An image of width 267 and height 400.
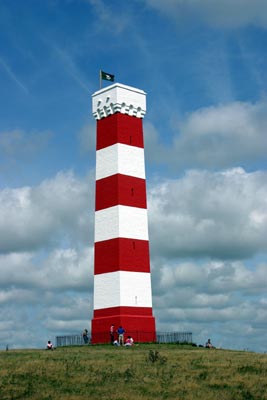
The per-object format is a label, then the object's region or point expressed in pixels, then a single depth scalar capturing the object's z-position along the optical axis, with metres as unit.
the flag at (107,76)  46.72
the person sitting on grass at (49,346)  38.88
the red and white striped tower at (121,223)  40.44
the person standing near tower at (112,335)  39.59
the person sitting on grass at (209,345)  41.59
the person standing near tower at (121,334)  38.56
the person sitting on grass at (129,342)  37.91
